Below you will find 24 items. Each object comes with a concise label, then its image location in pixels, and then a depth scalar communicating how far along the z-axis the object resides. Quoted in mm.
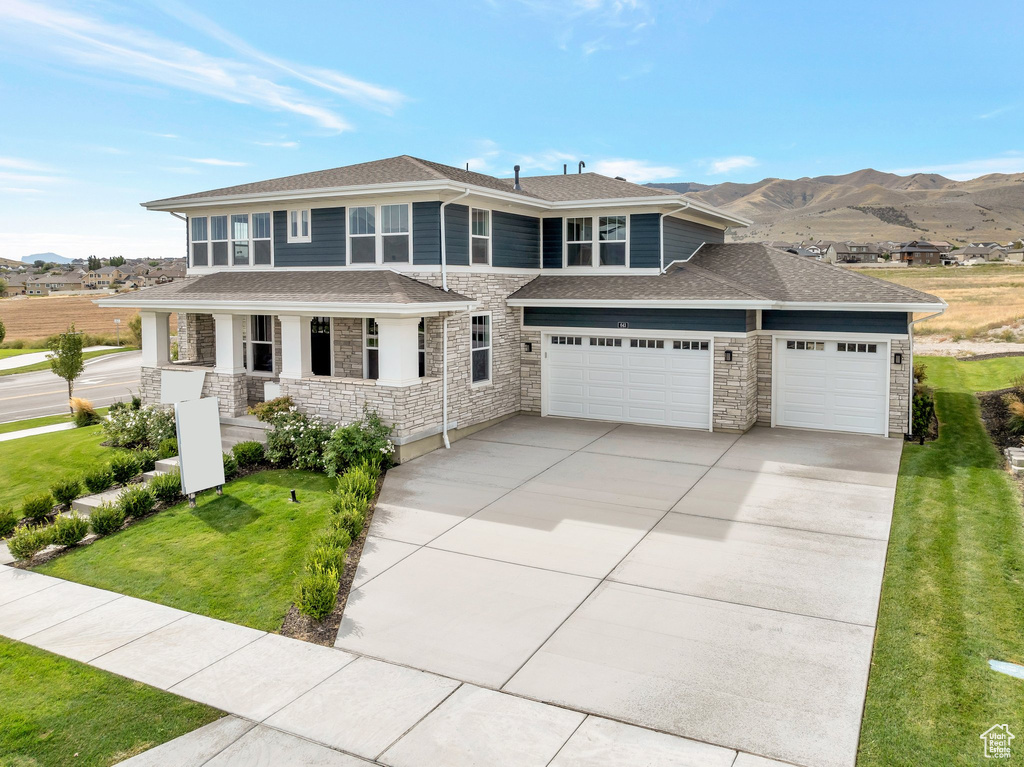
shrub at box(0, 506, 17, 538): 11094
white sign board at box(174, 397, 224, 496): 11516
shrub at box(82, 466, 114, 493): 12578
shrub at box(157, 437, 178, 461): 13913
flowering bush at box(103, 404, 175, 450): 15234
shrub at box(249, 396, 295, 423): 14320
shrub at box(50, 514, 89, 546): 10281
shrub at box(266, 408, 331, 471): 13328
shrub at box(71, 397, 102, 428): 19188
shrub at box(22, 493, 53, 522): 11641
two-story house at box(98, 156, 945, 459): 14578
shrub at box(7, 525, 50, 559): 9820
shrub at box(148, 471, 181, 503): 11836
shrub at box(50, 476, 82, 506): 12281
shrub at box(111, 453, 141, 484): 13102
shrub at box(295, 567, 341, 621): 7590
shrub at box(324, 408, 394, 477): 12852
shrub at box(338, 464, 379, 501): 11203
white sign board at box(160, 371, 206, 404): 15539
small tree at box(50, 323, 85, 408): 20688
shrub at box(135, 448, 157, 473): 13633
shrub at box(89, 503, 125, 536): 10680
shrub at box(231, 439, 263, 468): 13573
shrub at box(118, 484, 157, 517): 11242
